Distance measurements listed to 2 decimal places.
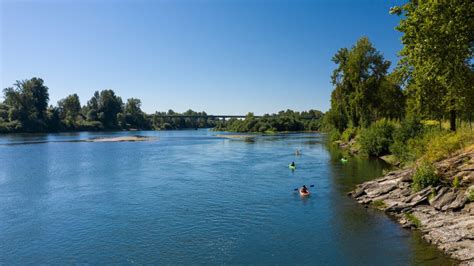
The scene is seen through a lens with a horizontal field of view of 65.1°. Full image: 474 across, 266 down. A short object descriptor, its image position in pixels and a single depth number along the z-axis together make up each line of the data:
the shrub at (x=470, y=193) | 22.27
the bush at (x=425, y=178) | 26.61
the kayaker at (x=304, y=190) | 33.23
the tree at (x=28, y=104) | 145.12
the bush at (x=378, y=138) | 58.19
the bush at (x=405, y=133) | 47.66
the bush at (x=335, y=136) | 97.91
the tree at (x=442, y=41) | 23.22
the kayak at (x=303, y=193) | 32.99
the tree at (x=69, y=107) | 190.62
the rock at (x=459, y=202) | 22.47
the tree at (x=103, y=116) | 195.50
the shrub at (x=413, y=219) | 22.98
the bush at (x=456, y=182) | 24.74
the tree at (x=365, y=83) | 69.69
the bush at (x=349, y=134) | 84.53
